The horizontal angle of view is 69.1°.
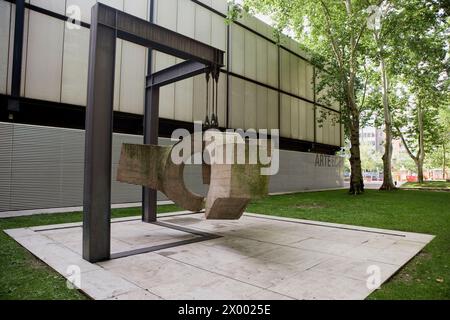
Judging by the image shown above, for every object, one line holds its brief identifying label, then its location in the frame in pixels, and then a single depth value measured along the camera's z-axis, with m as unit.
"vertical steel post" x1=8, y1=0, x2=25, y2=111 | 12.02
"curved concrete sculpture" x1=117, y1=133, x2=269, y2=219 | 6.33
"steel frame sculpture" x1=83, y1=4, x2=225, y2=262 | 5.98
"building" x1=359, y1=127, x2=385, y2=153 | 116.50
